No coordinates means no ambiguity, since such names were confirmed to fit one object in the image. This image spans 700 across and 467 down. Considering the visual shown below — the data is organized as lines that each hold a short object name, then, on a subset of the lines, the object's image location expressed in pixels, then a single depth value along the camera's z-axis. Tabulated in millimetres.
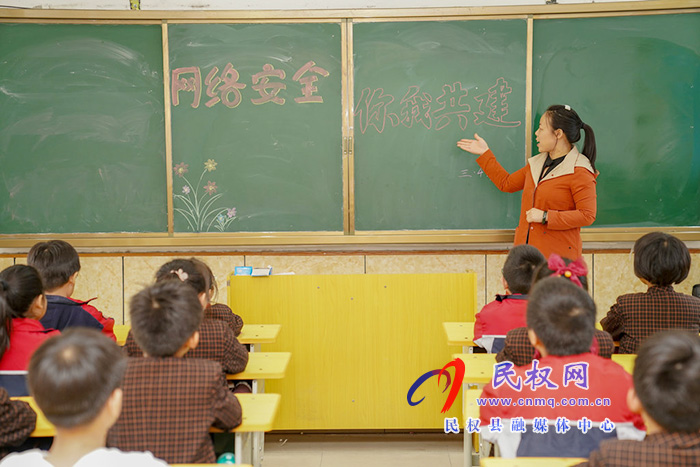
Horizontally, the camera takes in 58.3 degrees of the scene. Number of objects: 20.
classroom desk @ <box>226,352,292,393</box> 2318
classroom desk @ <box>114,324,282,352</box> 2818
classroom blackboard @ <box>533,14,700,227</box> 3775
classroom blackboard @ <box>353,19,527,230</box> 3781
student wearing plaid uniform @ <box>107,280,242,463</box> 1688
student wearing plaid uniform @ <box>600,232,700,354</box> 2596
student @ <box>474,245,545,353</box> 2592
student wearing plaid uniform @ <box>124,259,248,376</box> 2262
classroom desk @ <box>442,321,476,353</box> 2730
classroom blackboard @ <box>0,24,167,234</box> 3832
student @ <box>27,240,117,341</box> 2549
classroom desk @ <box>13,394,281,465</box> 1812
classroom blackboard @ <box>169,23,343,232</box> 3799
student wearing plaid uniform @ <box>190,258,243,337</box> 2809
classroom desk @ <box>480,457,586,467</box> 1537
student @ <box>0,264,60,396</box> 2051
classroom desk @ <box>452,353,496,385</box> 2217
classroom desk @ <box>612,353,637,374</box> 2253
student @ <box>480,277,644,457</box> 1665
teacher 3396
